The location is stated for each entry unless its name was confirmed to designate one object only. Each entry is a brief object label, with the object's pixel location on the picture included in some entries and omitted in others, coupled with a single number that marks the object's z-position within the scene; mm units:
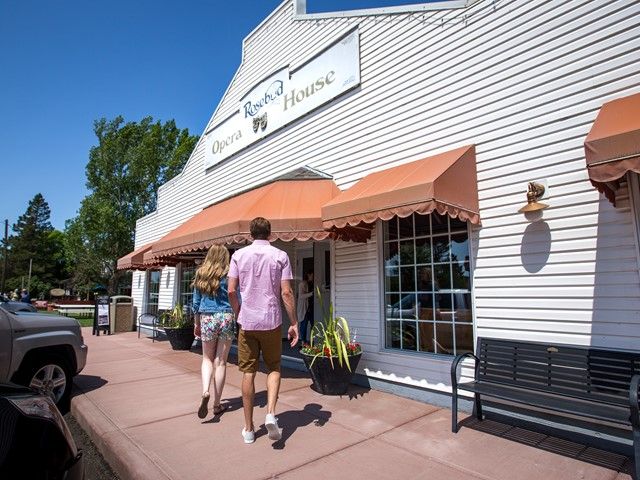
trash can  13977
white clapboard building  3895
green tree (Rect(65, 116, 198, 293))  24766
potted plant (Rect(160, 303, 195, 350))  9484
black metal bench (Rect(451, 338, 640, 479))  3211
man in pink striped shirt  3643
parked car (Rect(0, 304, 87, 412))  4410
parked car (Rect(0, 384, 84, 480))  1714
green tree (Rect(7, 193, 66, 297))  55244
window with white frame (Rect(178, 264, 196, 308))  12156
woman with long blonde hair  4379
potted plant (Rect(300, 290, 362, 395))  5195
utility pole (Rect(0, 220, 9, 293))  41609
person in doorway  8820
